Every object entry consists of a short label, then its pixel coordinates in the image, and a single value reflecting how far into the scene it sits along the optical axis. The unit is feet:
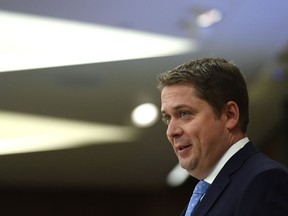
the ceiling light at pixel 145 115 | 38.55
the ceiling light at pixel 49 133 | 37.56
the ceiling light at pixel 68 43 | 24.94
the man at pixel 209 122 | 8.17
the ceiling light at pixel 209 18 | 26.39
